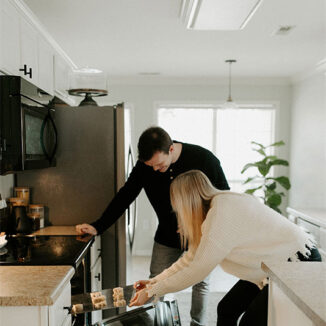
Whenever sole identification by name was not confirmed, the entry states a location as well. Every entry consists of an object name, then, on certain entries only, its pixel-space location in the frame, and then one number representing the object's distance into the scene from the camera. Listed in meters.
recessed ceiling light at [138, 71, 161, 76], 4.63
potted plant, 4.55
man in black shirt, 2.18
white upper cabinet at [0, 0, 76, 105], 2.16
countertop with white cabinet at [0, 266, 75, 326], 1.25
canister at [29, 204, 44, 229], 2.42
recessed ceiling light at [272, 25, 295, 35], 2.86
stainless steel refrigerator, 2.58
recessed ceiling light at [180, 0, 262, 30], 2.12
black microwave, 1.77
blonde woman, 1.46
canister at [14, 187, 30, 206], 2.50
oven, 1.67
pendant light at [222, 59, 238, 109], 4.18
